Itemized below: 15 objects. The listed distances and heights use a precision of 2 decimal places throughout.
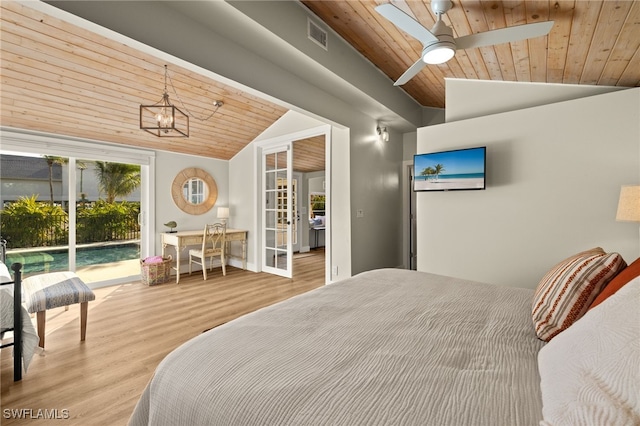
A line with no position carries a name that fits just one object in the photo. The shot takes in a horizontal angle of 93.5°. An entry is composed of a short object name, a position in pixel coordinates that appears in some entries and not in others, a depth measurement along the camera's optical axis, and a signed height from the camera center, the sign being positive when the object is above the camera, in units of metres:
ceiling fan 1.80 +1.10
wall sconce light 4.66 +1.18
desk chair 4.77 -0.57
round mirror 5.20 +0.33
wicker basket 4.43 -0.94
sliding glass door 3.82 -0.06
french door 4.96 -0.06
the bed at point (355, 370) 0.75 -0.49
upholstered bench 2.31 -0.68
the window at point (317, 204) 8.92 +0.14
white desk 4.61 -0.48
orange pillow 0.96 -0.24
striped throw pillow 1.09 -0.32
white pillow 0.56 -0.35
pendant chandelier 2.96 +1.12
